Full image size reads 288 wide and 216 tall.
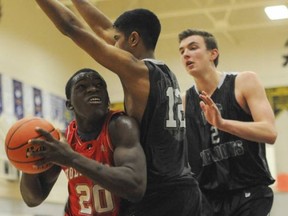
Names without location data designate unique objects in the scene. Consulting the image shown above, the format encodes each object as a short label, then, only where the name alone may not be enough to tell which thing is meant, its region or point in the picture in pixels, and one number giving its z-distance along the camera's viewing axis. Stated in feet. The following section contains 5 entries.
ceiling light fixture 57.35
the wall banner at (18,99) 51.53
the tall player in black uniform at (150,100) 17.07
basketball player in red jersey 15.67
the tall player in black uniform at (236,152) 22.04
